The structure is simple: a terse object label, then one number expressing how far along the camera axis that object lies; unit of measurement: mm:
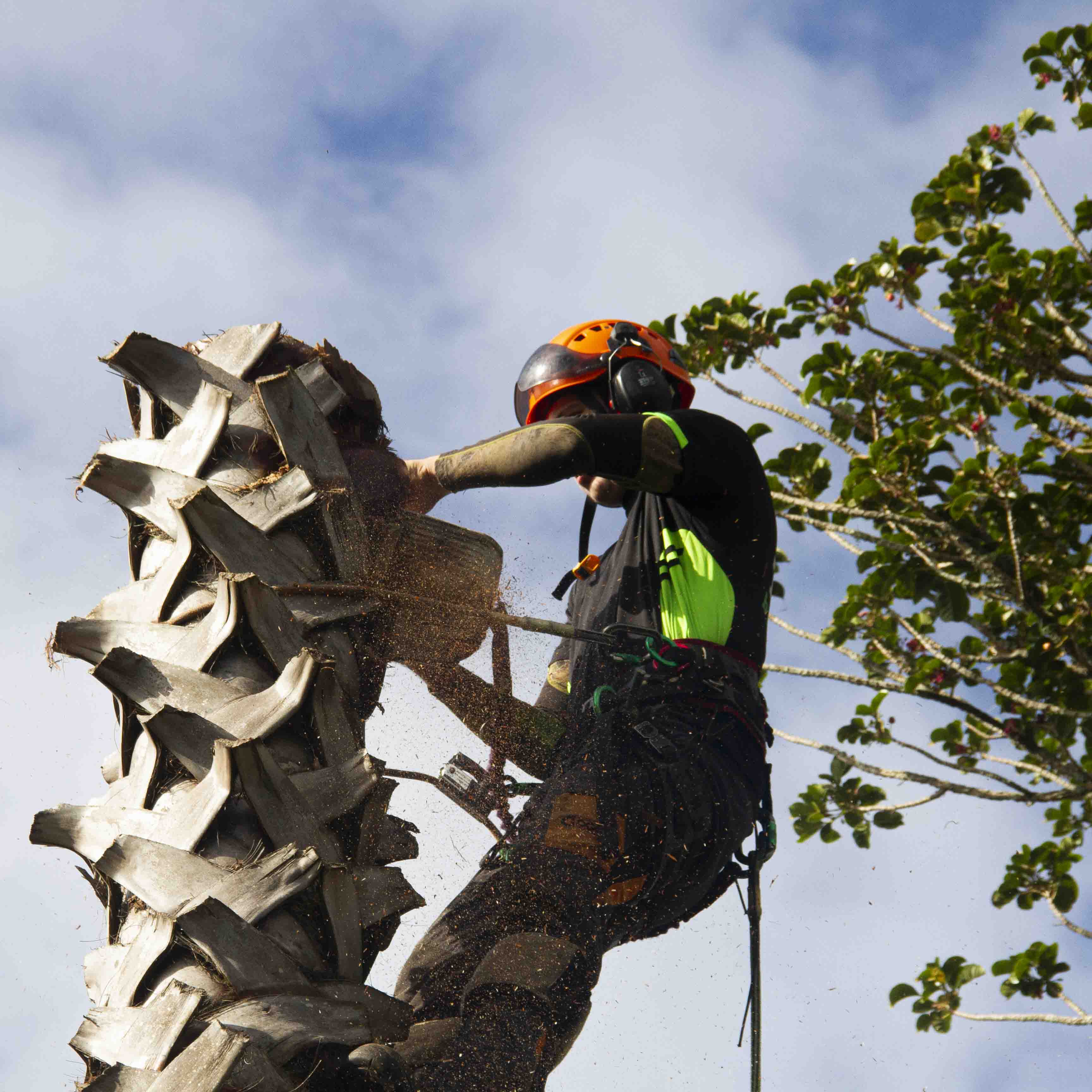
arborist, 6527
